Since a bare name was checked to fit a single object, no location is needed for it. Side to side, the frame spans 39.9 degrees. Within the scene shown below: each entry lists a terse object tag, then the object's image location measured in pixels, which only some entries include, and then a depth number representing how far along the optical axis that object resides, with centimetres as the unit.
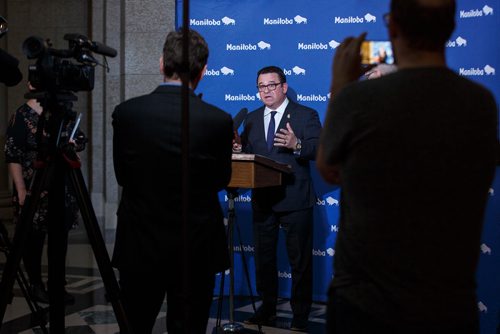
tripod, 269
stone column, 654
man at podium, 496
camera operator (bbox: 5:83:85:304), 496
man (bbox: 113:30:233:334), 271
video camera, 265
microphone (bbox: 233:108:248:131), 505
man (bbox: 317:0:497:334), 168
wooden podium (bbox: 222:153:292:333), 426
